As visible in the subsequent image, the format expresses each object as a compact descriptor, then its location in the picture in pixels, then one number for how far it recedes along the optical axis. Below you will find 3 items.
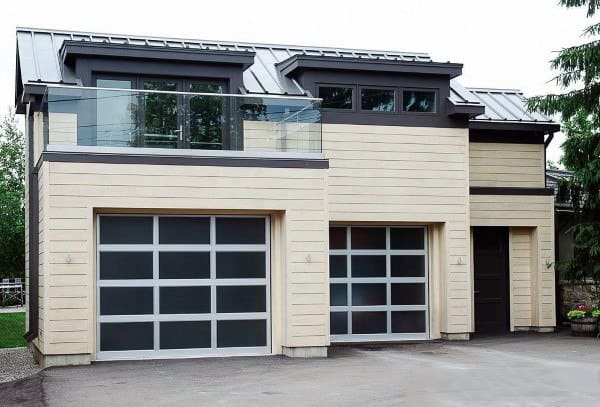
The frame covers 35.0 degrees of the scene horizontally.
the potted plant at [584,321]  19.84
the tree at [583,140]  19.45
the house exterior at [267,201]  15.66
